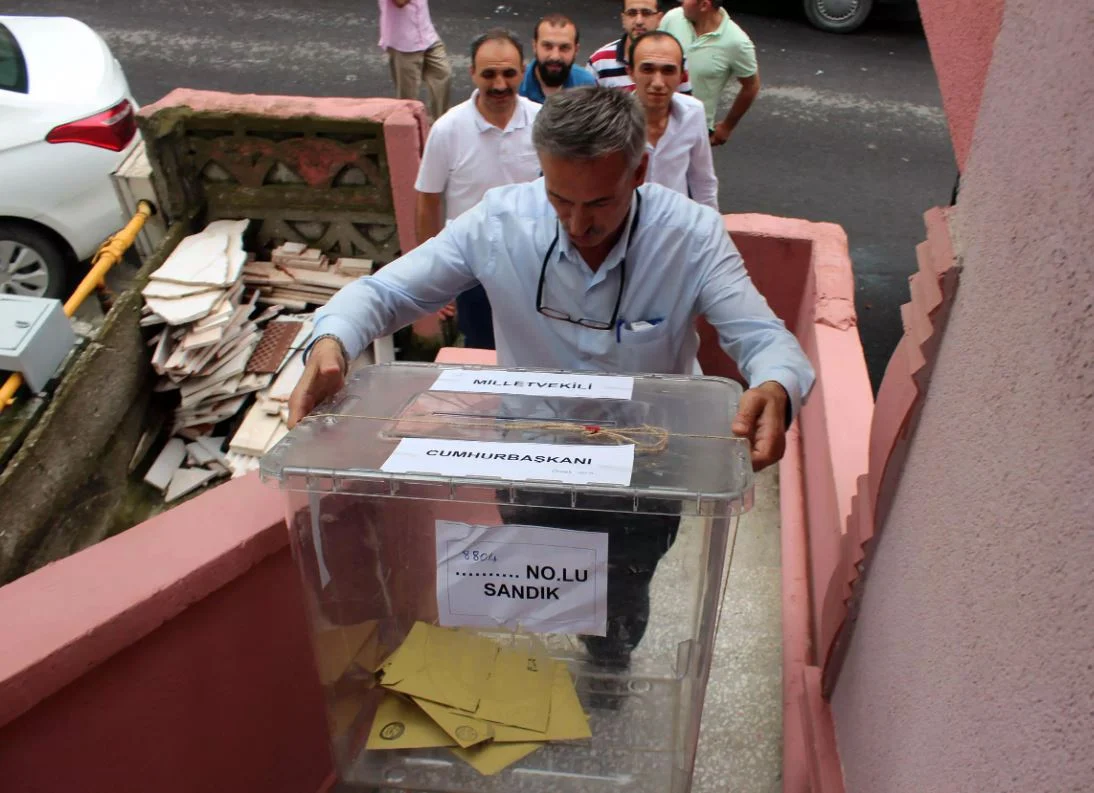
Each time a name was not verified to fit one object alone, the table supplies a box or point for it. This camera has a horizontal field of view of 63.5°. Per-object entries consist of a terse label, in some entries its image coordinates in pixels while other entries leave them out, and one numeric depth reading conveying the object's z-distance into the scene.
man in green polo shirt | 5.02
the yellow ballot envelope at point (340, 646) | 1.61
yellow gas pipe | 4.34
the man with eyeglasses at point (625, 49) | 4.31
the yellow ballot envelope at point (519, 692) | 1.51
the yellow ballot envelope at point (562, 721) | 1.51
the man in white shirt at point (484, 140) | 3.77
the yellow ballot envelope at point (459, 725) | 1.49
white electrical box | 3.81
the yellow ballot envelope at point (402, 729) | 1.53
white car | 4.83
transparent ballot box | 1.37
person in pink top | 6.38
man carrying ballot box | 1.80
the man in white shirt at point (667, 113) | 3.56
